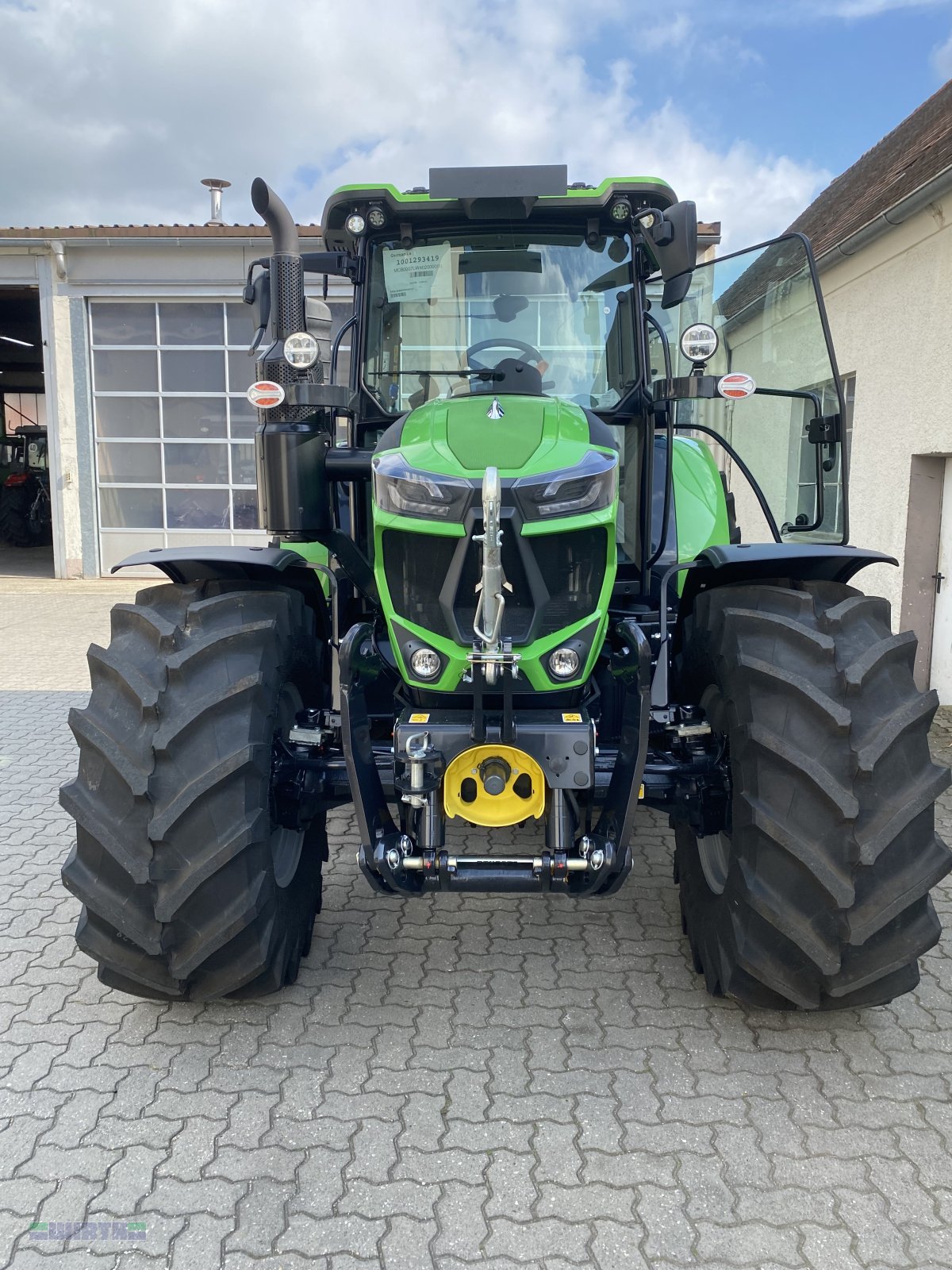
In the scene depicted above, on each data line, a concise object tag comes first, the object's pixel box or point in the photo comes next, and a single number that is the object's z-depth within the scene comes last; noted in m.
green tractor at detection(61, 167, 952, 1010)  2.56
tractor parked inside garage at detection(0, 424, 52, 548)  20.06
